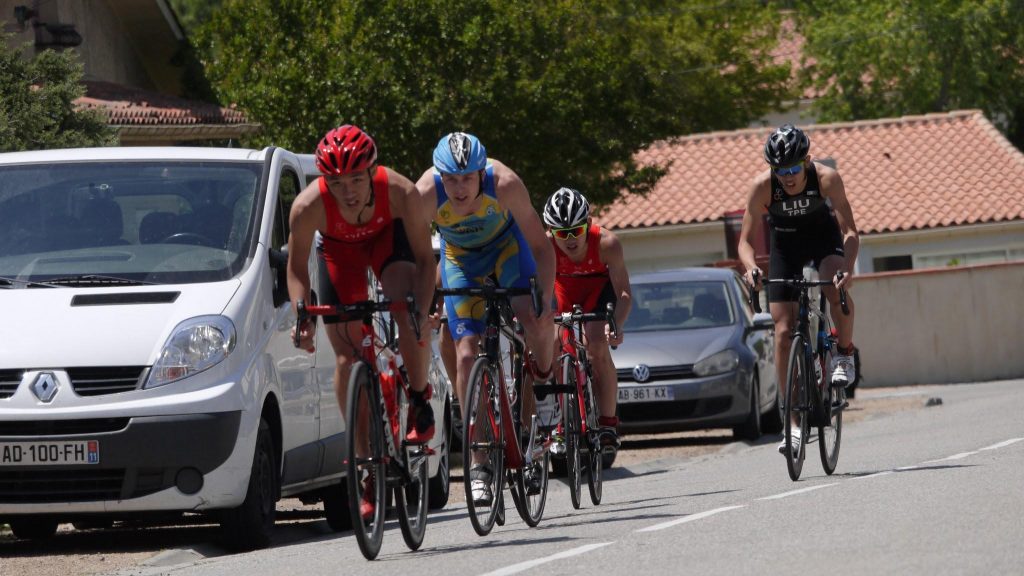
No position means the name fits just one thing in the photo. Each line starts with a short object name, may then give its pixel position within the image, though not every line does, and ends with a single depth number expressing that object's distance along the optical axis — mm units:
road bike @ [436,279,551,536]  18312
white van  19547
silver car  35906
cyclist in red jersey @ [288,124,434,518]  17125
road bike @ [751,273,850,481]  23125
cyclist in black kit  23391
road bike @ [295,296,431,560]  16719
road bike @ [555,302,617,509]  21656
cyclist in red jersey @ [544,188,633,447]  23656
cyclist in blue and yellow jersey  18547
